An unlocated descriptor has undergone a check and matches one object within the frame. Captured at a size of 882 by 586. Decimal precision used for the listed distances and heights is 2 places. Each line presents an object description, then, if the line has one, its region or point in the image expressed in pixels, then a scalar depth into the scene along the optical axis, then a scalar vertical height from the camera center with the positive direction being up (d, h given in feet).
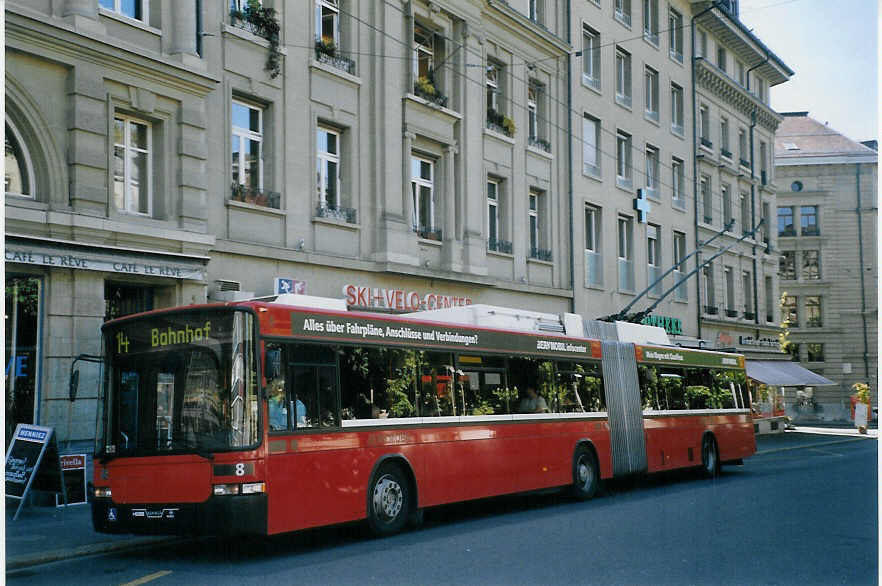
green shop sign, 116.98 +4.68
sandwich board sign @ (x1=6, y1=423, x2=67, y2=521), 44.88 -3.97
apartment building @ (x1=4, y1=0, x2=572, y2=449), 50.47 +12.78
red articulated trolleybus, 34.78 -1.95
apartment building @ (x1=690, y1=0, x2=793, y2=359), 136.56 +26.17
